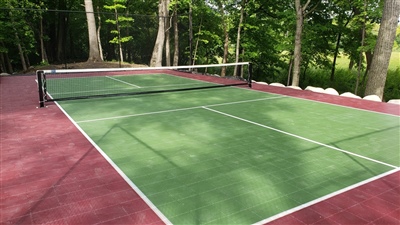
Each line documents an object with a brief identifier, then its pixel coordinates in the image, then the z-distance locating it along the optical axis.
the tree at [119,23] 20.15
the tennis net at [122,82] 10.62
